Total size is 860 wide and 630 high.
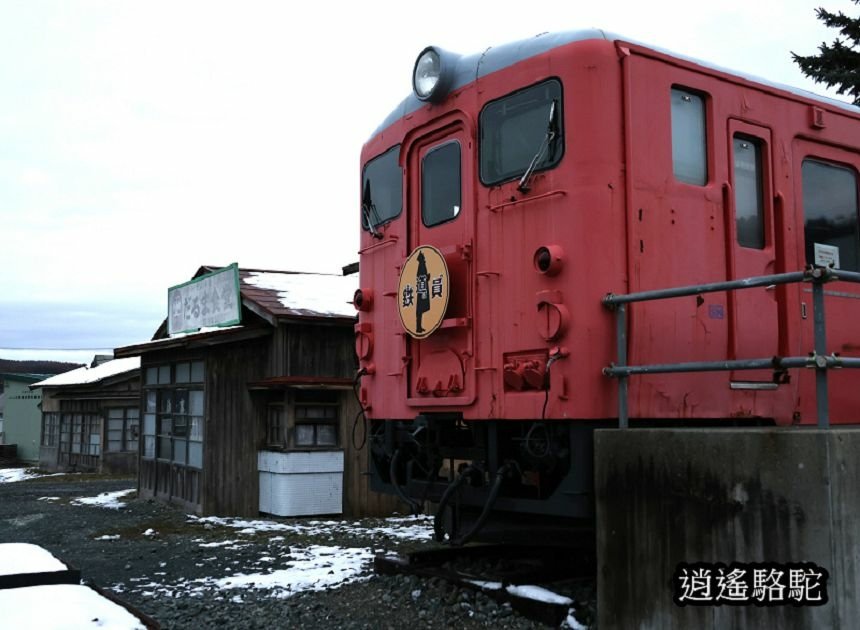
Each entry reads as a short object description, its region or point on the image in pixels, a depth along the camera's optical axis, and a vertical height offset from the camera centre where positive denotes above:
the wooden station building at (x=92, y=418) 25.42 -0.63
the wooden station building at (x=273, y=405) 12.62 -0.10
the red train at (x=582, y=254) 5.25 +0.99
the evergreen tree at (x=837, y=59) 16.78 +6.95
